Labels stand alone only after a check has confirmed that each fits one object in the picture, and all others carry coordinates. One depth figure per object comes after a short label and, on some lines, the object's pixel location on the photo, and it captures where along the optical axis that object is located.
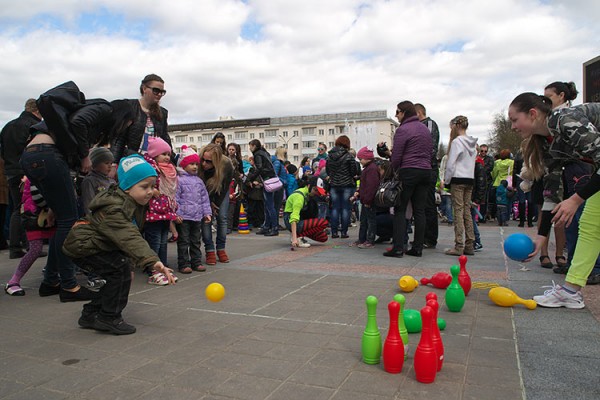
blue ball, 4.16
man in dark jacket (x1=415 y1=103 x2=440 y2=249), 7.80
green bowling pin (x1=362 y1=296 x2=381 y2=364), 2.81
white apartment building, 93.50
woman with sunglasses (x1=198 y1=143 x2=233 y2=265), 6.65
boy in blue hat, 3.53
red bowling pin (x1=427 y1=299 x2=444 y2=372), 2.63
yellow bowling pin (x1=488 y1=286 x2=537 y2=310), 4.02
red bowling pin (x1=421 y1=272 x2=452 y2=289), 4.73
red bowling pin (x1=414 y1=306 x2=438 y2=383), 2.52
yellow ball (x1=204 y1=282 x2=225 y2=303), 4.05
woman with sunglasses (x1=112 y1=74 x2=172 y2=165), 5.30
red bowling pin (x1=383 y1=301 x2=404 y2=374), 2.68
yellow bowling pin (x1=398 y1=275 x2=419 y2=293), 4.59
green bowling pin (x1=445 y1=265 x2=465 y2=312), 3.91
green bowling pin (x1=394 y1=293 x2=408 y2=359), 2.89
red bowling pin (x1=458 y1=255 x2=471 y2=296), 4.41
